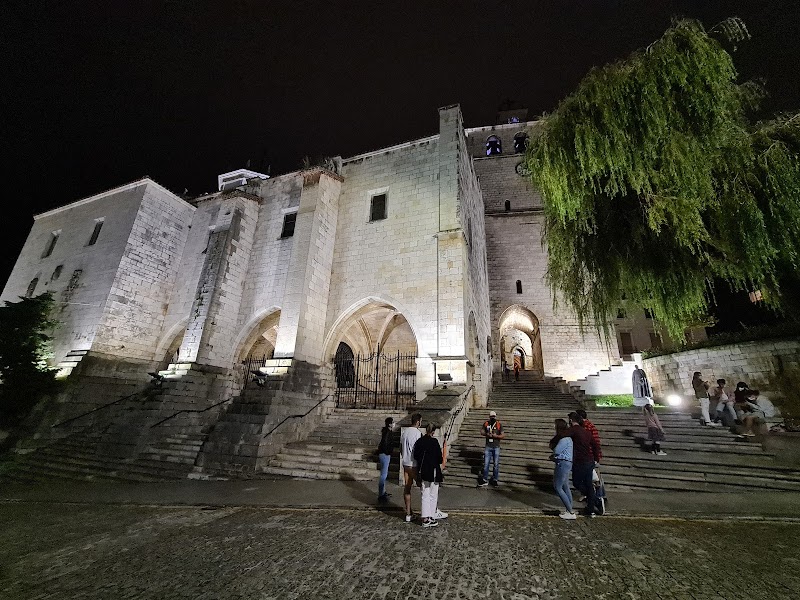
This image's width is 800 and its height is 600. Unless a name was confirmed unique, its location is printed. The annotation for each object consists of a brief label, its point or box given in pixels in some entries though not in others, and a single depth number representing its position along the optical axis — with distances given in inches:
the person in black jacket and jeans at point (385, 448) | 239.1
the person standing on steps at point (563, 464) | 191.2
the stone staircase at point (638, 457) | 243.4
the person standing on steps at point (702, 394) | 314.5
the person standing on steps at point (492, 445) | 263.4
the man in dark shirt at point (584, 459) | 192.4
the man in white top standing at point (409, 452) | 196.9
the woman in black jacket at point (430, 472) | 183.8
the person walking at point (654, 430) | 281.7
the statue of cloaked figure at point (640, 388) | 312.5
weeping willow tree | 228.2
